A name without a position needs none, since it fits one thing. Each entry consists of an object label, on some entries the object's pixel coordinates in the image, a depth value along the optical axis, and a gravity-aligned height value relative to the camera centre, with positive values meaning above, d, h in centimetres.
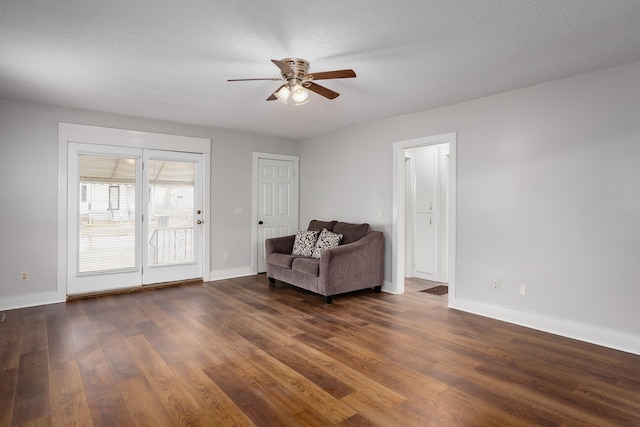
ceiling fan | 276 +110
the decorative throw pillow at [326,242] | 507 -38
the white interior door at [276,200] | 623 +26
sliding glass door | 462 -4
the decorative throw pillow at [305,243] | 529 -42
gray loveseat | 449 -67
